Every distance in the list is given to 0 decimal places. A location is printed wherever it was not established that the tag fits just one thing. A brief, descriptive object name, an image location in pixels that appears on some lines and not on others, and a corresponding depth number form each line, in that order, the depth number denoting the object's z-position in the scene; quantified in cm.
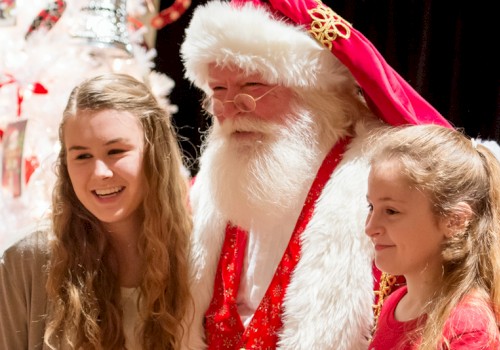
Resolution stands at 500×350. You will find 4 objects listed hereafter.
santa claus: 224
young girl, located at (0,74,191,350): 222
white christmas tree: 275
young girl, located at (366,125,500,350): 194
